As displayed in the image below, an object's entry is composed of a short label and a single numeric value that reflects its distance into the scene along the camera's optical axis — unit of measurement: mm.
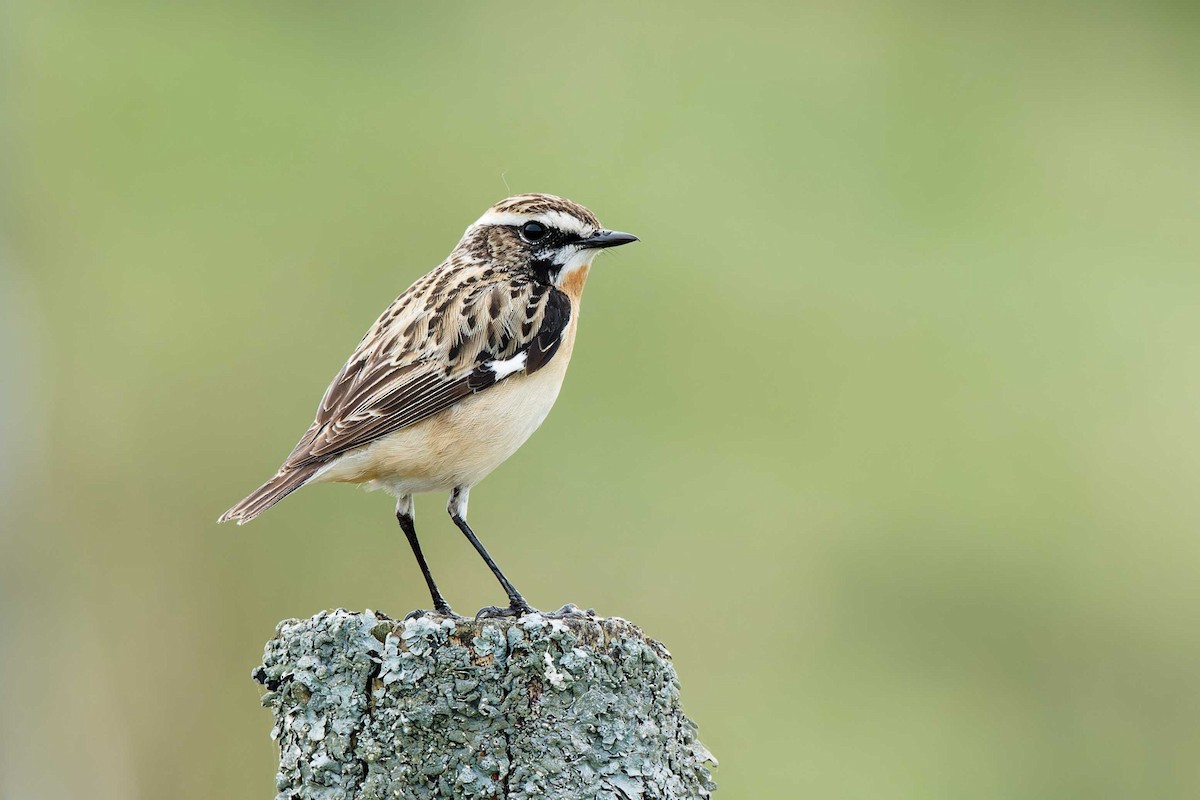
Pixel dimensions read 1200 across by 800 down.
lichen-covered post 7125
